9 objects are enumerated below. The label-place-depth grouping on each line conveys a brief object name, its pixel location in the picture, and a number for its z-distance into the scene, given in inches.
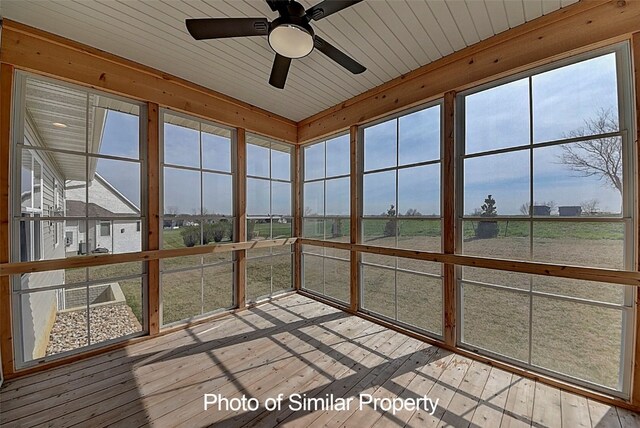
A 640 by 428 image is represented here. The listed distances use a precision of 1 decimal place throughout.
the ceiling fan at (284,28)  56.0
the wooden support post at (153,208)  106.9
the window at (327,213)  144.7
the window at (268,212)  146.0
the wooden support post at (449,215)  98.1
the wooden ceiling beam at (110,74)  81.1
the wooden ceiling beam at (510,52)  69.1
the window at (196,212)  115.1
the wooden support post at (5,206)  78.6
